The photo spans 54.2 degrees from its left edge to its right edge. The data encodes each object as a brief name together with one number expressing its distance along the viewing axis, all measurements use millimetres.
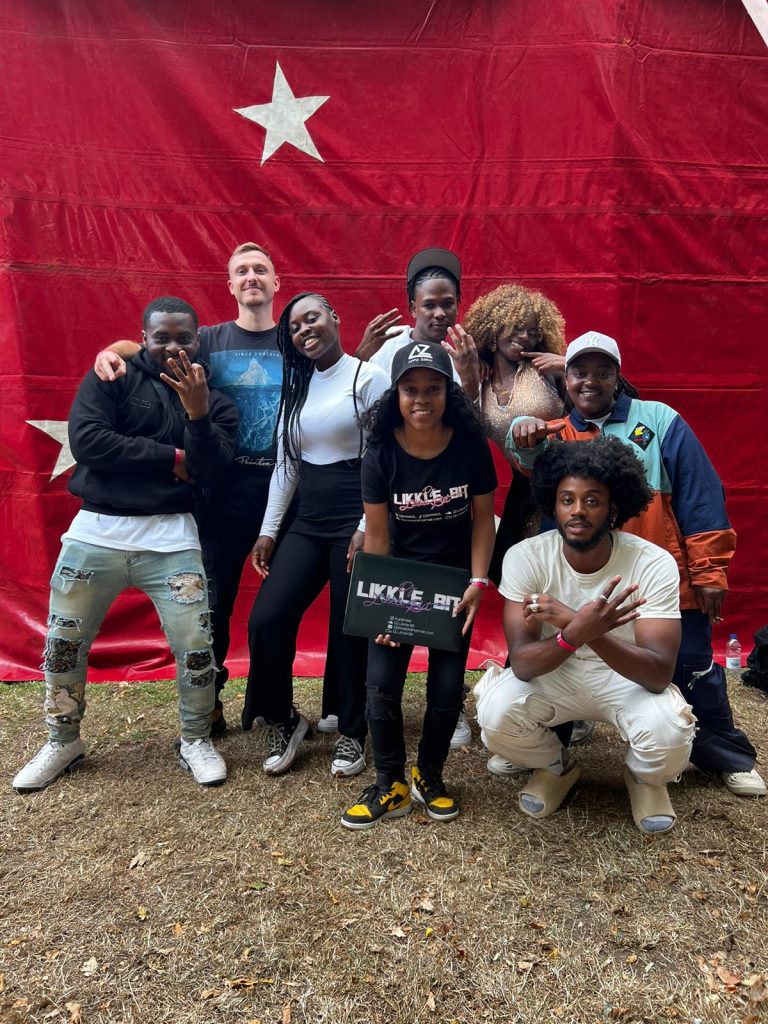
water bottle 4668
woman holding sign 2811
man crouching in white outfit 2564
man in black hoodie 2998
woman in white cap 2842
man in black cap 3162
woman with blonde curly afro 3049
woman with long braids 3104
